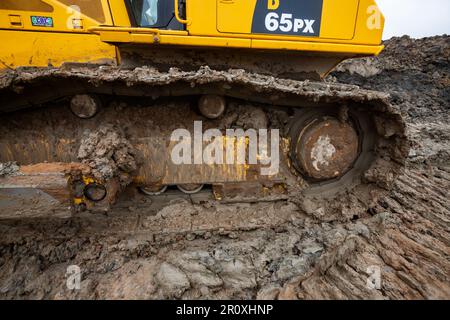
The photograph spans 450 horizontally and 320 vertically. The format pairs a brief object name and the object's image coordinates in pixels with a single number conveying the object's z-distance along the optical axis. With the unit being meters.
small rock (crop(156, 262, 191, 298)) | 1.71
